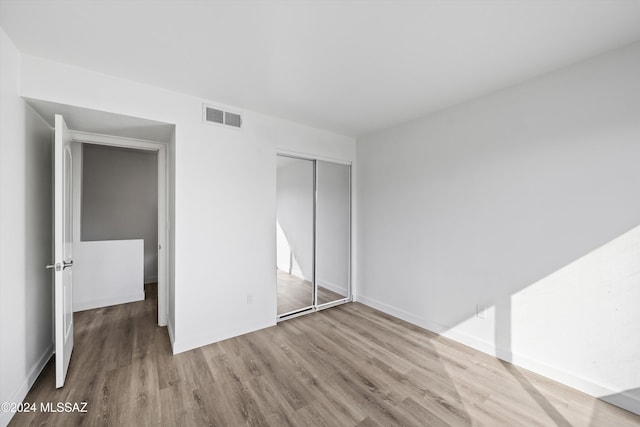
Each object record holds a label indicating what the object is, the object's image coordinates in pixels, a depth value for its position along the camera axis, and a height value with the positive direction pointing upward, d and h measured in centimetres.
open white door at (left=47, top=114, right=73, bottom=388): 197 -31
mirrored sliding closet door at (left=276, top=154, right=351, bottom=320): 359 -27
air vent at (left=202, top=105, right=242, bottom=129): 273 +107
